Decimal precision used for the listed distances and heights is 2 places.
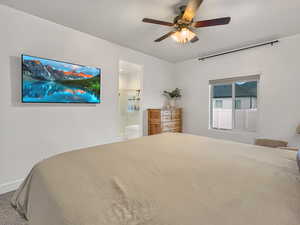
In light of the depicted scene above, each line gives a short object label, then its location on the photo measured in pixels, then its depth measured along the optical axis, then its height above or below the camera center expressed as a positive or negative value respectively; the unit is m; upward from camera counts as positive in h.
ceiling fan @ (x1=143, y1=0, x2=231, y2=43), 1.71 +1.11
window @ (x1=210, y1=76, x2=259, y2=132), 3.41 +0.13
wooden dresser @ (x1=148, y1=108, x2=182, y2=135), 3.70 -0.30
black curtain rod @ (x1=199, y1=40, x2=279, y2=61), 2.92 +1.29
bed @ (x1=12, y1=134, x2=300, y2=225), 0.63 -0.43
